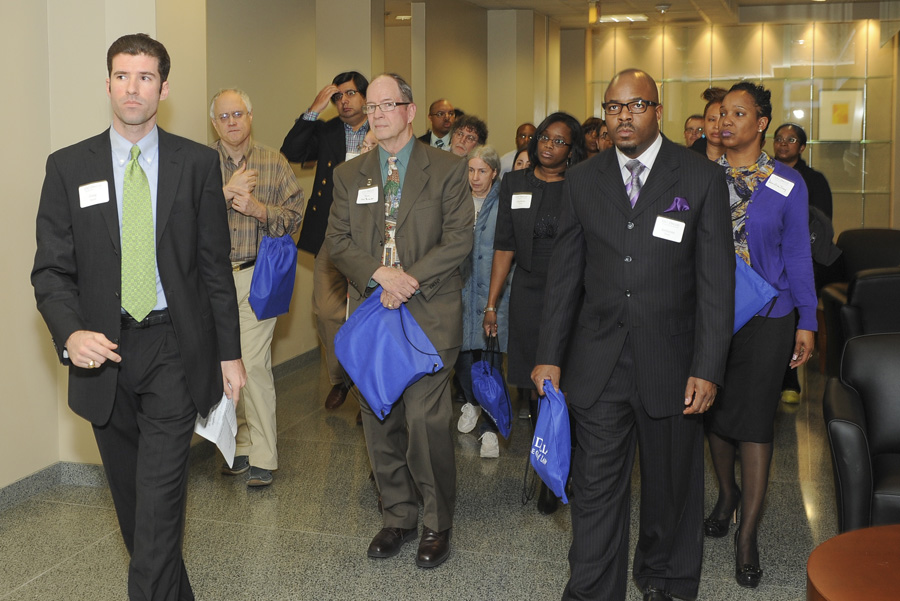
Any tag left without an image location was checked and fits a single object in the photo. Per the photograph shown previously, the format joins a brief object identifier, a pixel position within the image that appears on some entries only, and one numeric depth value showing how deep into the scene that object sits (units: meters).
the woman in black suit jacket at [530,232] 4.57
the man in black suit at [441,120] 7.42
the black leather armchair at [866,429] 3.30
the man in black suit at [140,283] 2.74
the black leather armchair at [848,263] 7.28
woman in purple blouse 3.63
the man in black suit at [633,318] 2.98
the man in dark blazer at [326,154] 5.91
